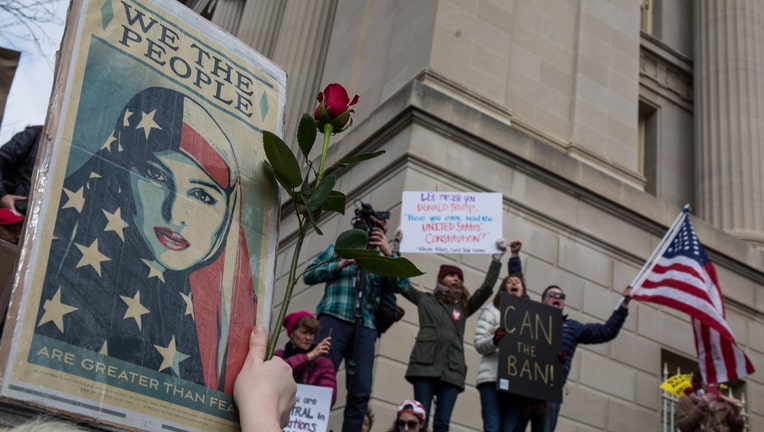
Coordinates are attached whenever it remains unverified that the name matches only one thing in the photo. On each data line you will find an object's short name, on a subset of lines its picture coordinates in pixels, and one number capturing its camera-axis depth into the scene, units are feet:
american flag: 37.50
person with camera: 27.02
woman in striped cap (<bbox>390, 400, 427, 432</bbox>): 26.03
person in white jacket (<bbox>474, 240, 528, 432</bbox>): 28.63
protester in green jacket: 27.99
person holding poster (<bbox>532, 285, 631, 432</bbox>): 30.96
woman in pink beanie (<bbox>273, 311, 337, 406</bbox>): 25.77
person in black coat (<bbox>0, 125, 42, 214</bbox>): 18.42
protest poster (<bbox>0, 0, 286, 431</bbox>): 7.10
